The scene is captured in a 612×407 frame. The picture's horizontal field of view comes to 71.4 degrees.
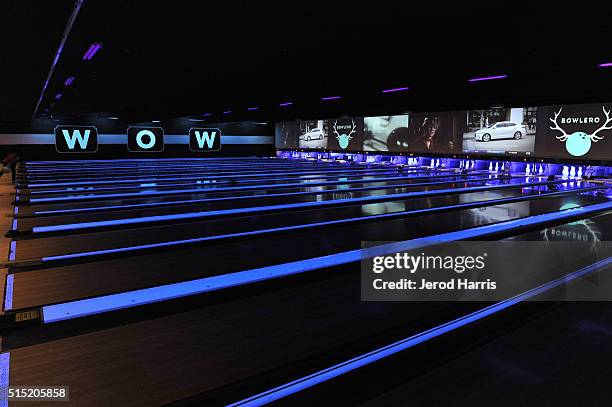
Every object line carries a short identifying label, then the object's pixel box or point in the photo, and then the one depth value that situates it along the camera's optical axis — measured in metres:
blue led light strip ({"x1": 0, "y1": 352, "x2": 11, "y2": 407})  1.61
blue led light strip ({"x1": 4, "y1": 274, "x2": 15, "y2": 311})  2.39
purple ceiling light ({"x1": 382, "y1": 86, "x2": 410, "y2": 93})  6.47
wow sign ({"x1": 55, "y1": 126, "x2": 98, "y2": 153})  14.80
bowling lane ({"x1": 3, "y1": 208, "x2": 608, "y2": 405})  1.69
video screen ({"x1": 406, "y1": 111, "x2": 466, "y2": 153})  10.56
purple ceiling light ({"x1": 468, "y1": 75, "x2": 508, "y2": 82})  5.41
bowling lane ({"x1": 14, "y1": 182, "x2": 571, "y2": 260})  3.67
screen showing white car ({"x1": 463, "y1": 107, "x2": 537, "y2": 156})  9.10
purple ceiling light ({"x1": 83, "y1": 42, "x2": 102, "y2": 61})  3.94
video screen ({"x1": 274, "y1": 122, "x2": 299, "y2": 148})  16.80
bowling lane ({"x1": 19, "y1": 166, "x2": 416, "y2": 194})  7.31
